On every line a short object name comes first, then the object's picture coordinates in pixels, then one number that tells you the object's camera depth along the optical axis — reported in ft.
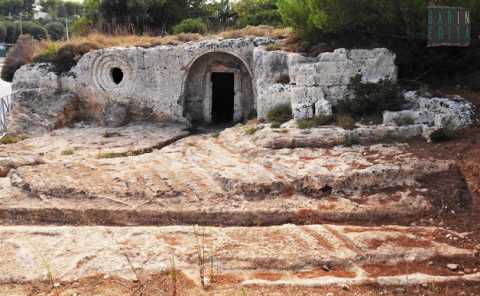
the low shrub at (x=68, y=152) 36.94
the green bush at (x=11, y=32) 183.54
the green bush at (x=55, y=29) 195.72
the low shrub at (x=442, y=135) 29.32
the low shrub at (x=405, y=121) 31.76
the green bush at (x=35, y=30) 184.24
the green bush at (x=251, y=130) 36.19
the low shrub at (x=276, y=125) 35.32
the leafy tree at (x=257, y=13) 70.13
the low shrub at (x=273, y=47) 41.61
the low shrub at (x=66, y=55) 49.80
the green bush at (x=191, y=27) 64.42
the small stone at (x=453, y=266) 19.20
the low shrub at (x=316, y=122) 33.83
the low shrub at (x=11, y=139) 41.91
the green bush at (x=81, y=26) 67.82
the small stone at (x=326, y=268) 19.63
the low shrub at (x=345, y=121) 32.45
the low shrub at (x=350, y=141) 30.81
